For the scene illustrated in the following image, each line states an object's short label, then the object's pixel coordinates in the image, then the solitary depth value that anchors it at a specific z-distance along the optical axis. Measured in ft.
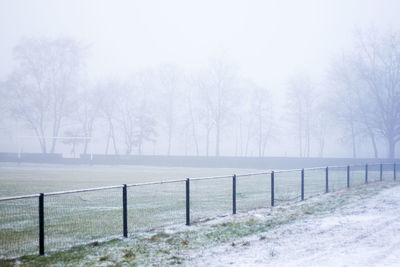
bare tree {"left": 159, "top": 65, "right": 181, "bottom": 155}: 199.62
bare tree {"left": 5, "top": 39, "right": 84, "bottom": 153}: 181.47
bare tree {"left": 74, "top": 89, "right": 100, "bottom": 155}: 194.59
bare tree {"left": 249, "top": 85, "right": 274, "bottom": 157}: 197.67
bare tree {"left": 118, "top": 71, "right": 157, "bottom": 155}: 188.75
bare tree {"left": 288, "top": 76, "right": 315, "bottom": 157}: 186.39
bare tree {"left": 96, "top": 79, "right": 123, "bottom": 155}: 195.72
